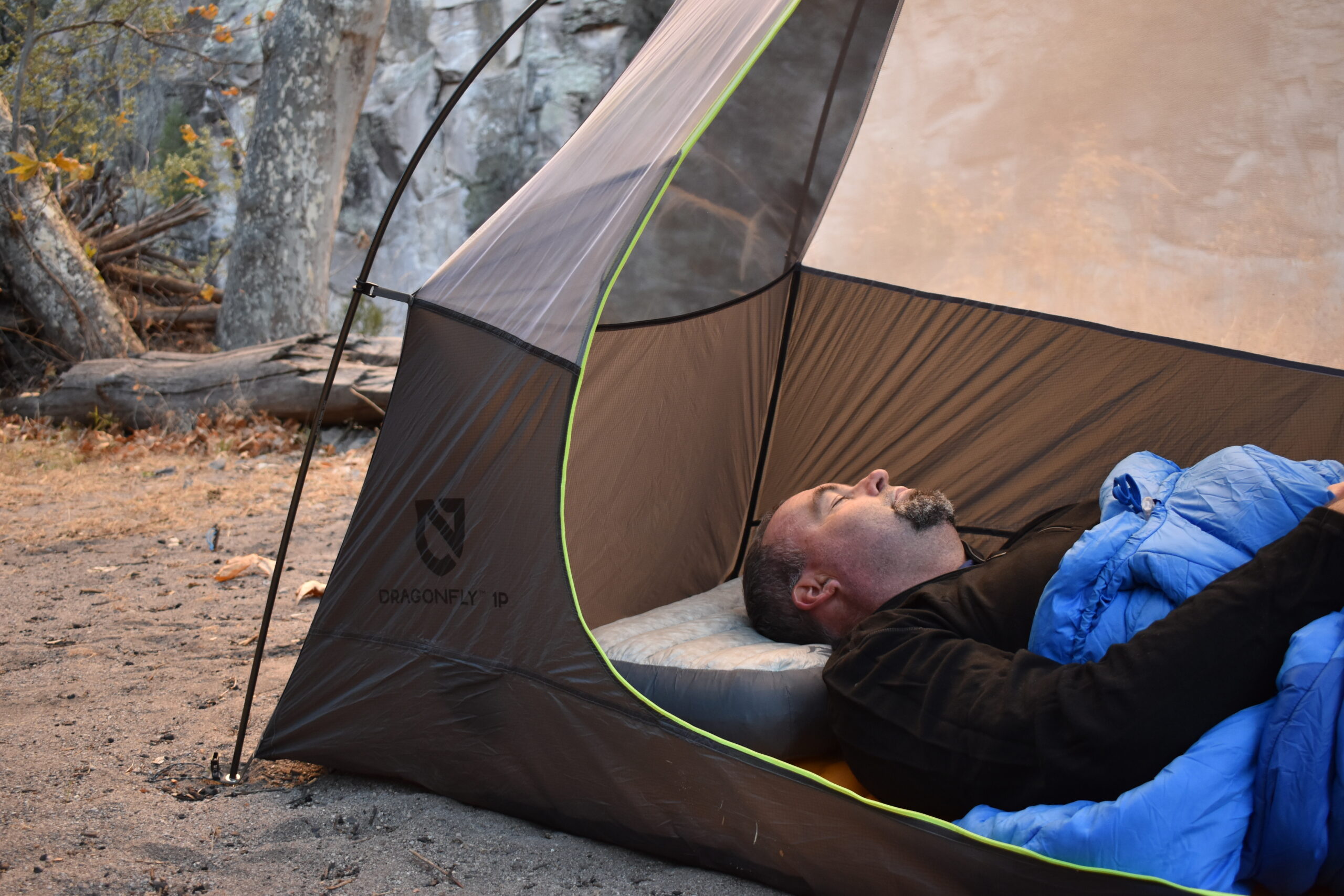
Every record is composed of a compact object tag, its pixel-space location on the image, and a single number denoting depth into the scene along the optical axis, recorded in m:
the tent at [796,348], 1.67
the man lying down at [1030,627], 1.33
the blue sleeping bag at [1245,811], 1.27
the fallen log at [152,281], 6.95
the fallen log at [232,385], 5.13
